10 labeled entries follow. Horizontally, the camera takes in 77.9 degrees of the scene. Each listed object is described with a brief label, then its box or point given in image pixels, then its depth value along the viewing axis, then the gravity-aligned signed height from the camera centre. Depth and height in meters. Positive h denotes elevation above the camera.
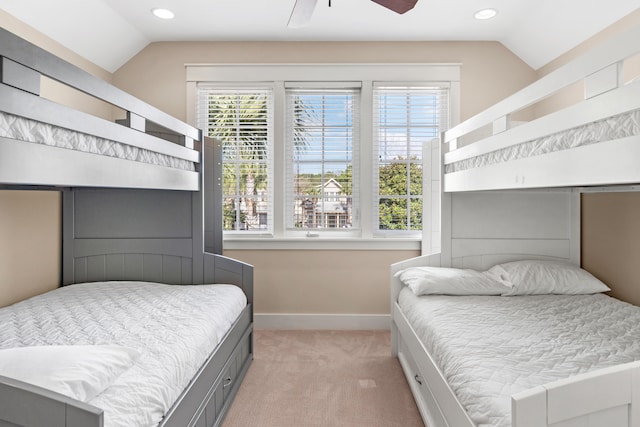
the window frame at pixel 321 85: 3.35 +0.96
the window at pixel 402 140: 3.42 +0.60
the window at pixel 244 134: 3.45 +0.65
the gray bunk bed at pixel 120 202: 1.05 +0.04
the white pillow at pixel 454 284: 2.33 -0.44
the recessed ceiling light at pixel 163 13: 2.82 +1.41
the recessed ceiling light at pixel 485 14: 2.81 +1.41
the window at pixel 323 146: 3.45 +0.55
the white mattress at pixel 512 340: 1.22 -0.52
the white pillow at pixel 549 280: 2.35 -0.43
